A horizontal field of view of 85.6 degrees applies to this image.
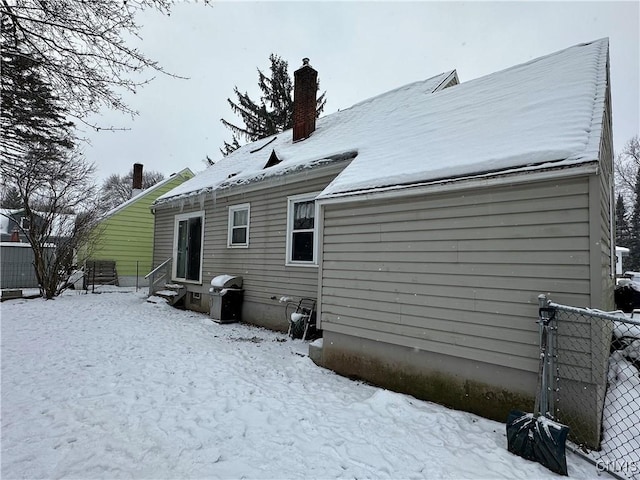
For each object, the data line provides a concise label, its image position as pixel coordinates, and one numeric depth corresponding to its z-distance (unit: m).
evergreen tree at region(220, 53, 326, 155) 23.75
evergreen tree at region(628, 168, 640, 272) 33.78
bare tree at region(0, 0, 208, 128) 4.02
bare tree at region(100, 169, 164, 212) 37.37
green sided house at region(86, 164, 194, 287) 15.73
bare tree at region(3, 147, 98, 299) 10.55
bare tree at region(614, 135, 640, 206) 33.56
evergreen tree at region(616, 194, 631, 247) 36.09
